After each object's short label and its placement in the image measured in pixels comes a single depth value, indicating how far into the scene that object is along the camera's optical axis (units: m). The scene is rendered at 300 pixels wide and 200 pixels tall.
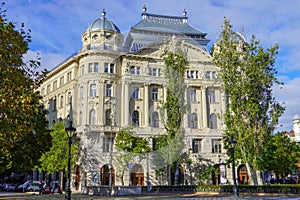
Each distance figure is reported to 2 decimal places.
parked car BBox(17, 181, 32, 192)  47.34
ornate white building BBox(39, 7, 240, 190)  47.25
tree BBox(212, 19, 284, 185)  31.78
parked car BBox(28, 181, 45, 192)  46.66
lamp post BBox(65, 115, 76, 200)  19.77
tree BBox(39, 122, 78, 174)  44.06
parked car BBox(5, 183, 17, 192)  51.34
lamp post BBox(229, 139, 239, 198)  25.05
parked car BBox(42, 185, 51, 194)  42.19
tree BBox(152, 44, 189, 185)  41.28
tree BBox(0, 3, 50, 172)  16.38
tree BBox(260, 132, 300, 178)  47.06
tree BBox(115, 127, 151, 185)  43.91
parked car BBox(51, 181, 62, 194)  41.31
